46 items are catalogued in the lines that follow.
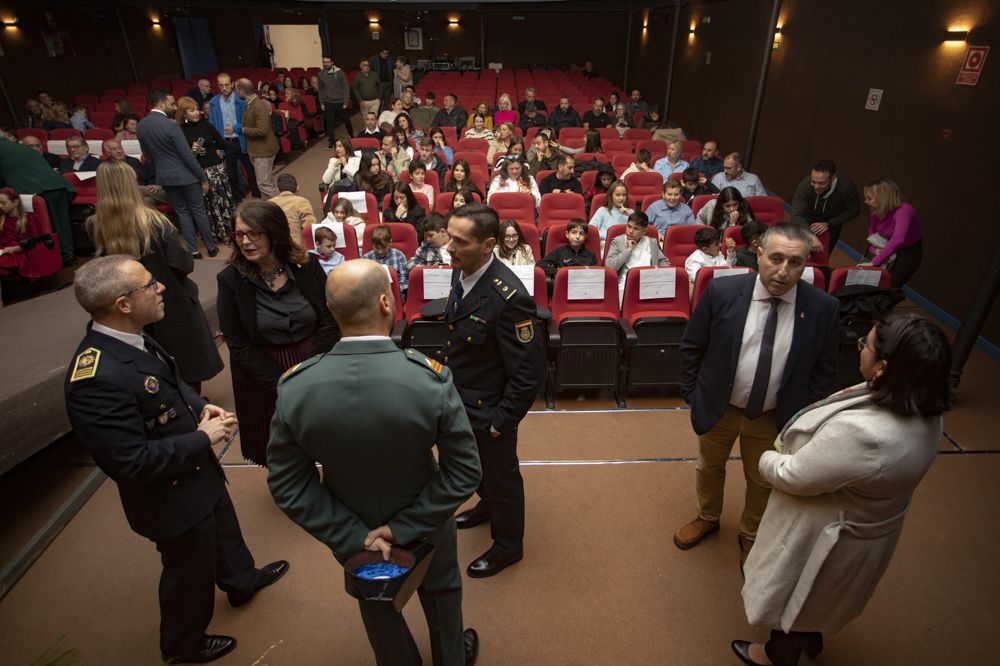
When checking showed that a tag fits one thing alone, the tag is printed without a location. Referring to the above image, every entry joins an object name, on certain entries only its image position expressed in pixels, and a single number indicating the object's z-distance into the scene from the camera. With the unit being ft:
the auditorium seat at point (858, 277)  13.14
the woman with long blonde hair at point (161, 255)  9.10
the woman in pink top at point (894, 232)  14.15
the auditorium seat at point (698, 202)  19.01
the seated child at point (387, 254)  14.03
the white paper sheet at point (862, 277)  13.12
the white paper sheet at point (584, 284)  13.17
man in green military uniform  4.42
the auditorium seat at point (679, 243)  15.85
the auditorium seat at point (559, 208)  18.40
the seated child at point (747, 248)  14.15
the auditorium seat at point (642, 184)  21.12
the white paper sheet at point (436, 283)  12.92
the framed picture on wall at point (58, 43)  37.45
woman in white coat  4.76
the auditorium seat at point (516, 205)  18.21
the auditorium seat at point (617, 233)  15.48
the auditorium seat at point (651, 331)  12.53
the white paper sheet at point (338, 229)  15.48
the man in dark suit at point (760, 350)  6.97
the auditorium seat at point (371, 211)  18.53
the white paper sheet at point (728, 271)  12.19
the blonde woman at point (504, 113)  30.68
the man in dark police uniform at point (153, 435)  5.32
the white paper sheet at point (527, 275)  13.03
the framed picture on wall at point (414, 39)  55.98
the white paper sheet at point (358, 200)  18.45
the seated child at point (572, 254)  14.43
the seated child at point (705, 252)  13.97
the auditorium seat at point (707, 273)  12.28
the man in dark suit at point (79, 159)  22.04
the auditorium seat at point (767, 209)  18.47
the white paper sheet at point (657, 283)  13.09
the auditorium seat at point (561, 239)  15.23
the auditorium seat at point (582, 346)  12.41
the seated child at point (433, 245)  14.52
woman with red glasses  7.35
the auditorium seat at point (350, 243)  15.70
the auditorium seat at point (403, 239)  15.88
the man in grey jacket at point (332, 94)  33.14
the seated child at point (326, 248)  14.05
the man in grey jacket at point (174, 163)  16.80
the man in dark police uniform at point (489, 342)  6.68
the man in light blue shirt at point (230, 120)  23.32
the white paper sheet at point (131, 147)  24.22
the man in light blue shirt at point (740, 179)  20.20
